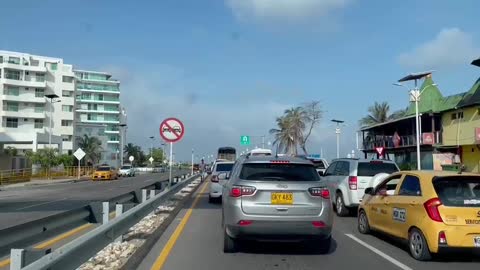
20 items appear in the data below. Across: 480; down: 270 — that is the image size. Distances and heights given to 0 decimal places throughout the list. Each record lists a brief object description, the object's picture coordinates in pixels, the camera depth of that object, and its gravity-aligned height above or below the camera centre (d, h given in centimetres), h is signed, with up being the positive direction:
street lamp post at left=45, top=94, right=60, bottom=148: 7038 +912
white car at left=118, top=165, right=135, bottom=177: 7268 -136
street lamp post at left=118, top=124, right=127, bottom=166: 12650 +437
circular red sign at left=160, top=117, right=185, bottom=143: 1831 +109
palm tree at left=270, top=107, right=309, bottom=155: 8569 +491
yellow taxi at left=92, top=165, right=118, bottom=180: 5809 -141
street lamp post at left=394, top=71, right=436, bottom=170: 4125 +531
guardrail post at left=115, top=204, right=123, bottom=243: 992 -92
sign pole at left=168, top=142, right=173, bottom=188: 1891 +35
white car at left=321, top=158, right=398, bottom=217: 1547 -52
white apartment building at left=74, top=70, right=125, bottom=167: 13025 +1359
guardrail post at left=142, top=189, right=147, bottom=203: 1354 -86
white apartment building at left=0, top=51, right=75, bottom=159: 8900 +1122
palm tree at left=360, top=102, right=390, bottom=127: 8200 +728
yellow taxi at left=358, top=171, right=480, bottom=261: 867 -85
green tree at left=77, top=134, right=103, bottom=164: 10000 +267
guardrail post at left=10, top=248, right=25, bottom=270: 473 -87
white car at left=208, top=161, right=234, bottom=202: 2030 -100
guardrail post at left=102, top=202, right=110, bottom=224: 944 -89
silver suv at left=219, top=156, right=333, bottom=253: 891 -81
